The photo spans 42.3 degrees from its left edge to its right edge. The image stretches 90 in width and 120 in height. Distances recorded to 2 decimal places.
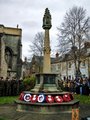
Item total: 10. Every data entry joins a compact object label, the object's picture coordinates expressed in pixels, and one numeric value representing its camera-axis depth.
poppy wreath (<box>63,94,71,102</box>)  6.67
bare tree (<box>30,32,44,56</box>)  25.46
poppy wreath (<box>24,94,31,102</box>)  6.73
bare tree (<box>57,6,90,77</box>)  16.60
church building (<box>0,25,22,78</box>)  19.14
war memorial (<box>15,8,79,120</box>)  6.16
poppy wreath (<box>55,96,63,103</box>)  6.53
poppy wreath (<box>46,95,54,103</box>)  6.48
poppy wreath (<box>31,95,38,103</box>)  6.60
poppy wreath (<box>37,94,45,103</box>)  6.55
